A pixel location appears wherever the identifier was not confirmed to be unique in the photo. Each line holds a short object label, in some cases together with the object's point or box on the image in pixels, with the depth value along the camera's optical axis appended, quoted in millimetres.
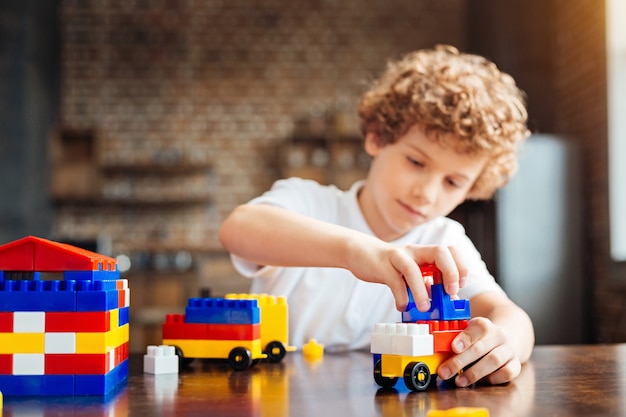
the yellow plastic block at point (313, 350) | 1139
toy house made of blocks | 707
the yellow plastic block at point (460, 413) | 591
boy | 1188
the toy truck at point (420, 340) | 771
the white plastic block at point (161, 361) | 901
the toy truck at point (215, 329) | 982
